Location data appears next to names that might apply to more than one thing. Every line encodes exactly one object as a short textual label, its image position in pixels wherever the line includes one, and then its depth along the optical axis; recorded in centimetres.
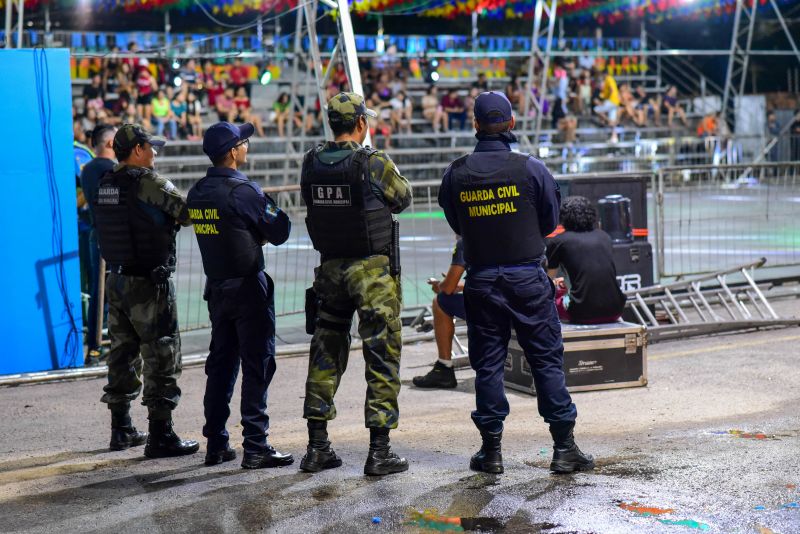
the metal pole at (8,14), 1301
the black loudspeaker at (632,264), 908
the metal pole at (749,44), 2756
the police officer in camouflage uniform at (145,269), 581
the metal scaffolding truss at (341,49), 868
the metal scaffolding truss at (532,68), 2356
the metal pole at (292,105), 2098
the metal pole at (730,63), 2746
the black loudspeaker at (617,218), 898
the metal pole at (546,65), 2359
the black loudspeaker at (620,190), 907
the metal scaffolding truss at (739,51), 2766
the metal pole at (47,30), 2226
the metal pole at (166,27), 2523
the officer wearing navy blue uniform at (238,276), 548
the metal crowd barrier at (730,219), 1224
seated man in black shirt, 739
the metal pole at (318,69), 941
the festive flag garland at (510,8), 2634
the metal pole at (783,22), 2758
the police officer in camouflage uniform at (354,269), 526
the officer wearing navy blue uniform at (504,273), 527
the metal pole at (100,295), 853
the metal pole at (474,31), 2871
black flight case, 712
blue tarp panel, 788
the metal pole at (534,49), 2356
